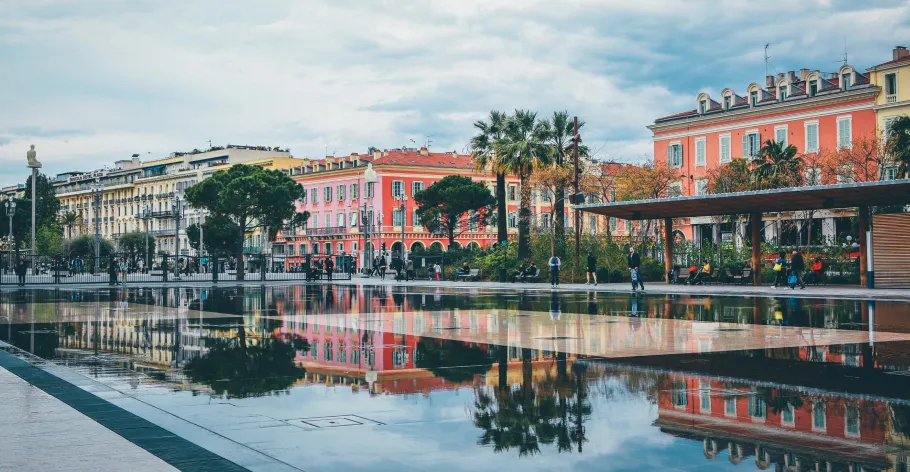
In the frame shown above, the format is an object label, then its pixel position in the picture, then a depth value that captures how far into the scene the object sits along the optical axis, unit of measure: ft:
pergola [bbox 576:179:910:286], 102.63
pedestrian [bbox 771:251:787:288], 117.39
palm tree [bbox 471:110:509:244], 181.98
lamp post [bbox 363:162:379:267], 163.43
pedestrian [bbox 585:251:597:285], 132.98
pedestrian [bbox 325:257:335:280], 182.66
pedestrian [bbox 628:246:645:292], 113.91
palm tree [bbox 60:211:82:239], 428.15
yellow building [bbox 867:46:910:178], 188.03
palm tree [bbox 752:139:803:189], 181.78
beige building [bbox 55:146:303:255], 394.32
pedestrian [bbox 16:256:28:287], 151.19
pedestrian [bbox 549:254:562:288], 128.26
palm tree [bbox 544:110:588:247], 174.50
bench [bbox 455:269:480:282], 173.37
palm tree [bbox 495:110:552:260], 170.60
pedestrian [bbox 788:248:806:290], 114.45
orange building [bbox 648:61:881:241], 198.18
